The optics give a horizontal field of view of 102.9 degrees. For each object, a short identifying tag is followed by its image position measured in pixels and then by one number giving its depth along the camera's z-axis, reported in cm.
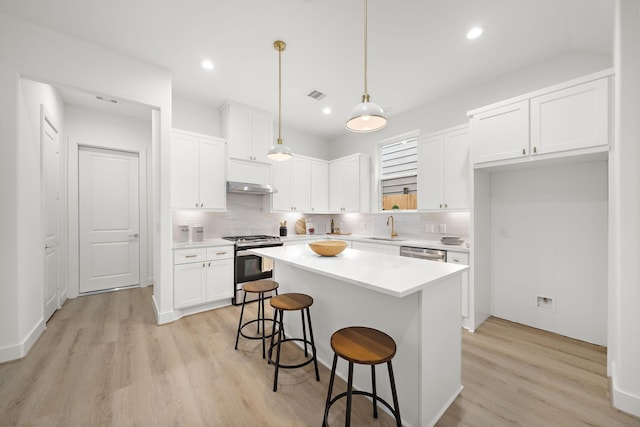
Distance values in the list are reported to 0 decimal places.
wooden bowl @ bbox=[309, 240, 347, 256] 222
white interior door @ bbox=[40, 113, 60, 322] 296
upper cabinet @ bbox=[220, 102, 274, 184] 396
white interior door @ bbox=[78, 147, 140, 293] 411
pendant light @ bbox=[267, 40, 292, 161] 270
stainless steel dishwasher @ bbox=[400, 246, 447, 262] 313
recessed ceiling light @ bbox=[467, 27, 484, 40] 237
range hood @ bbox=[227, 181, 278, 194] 387
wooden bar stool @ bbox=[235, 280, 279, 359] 242
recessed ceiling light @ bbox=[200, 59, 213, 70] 295
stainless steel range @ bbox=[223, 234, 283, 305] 368
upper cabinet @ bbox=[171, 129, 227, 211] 344
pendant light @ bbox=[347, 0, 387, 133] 178
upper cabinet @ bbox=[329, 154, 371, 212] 475
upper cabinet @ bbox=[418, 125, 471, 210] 324
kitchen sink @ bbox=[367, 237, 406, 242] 410
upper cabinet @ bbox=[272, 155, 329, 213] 459
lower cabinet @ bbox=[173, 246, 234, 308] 322
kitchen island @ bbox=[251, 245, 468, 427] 149
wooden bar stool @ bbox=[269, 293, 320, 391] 193
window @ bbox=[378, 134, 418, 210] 420
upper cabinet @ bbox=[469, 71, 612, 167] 218
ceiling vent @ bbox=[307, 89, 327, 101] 368
